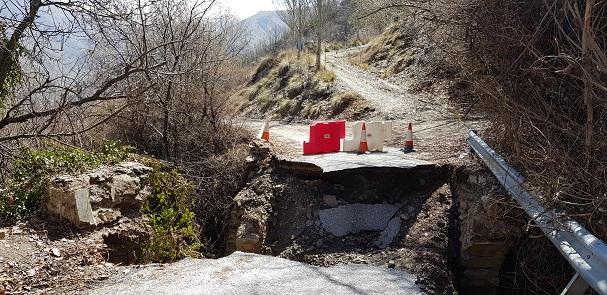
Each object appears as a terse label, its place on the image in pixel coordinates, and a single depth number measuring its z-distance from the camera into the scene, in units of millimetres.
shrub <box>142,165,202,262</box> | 6773
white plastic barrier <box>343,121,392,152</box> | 9680
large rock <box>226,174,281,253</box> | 7832
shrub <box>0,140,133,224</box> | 6105
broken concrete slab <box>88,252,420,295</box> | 4637
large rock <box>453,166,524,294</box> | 5859
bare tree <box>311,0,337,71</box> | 27922
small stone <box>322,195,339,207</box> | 7777
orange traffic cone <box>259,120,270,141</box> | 10789
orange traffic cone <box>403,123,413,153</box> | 9766
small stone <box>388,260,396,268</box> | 5808
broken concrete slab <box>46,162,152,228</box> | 5957
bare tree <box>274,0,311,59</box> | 31500
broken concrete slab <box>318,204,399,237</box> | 7242
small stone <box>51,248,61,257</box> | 5262
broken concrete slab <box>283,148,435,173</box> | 8133
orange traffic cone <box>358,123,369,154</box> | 9562
